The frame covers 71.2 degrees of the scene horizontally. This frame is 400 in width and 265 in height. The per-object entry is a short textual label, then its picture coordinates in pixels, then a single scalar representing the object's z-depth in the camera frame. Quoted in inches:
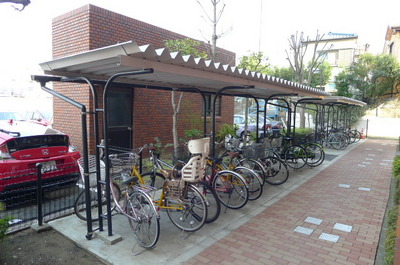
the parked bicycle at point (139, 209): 124.4
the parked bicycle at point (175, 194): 141.6
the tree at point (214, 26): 289.0
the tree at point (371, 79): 736.3
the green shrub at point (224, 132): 388.2
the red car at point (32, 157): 165.3
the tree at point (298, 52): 523.2
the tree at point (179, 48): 268.4
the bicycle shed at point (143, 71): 103.6
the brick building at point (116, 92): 271.3
